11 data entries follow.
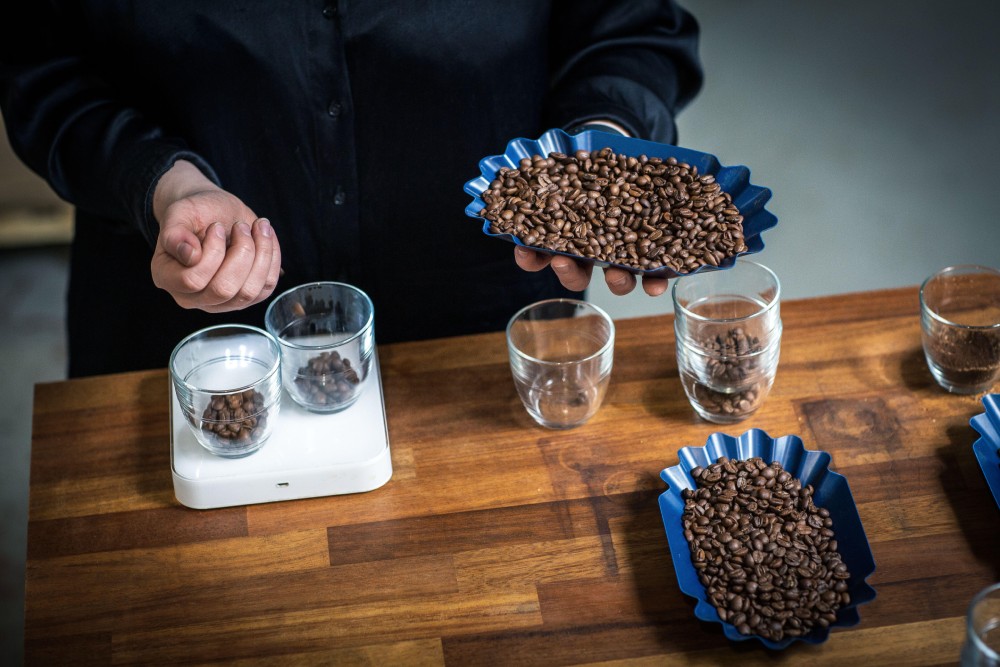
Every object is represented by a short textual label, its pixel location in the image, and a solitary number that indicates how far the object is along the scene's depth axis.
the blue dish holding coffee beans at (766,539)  1.23
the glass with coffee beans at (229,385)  1.41
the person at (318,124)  1.62
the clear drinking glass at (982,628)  1.03
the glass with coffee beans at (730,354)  1.46
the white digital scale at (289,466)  1.42
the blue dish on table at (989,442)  1.40
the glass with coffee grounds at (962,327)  1.50
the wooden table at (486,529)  1.28
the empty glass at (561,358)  1.48
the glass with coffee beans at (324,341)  1.48
